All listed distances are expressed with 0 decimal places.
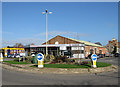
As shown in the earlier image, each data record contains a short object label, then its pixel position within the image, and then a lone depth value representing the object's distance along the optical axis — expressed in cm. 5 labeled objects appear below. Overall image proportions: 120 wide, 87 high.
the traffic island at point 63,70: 1346
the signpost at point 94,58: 1481
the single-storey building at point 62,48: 4484
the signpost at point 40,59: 1463
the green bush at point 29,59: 2197
